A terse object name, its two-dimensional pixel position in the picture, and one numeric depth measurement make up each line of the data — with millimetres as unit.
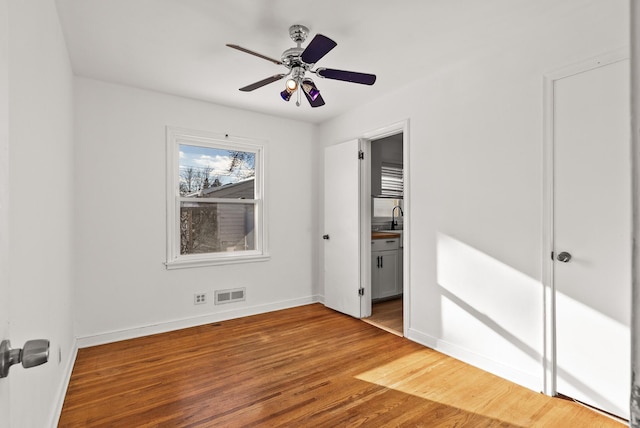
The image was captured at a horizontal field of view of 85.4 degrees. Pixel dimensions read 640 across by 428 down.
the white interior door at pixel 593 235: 2008
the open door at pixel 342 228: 4016
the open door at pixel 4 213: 673
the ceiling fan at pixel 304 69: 2160
